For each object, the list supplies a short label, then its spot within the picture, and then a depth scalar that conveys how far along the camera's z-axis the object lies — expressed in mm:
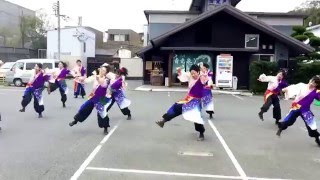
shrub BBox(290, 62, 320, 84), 16784
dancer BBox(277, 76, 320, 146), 5836
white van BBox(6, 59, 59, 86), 17719
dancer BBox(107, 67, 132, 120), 7537
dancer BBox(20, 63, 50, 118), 8082
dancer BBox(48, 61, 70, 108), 9942
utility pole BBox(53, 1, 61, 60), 28215
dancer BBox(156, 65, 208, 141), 5956
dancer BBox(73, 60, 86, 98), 12123
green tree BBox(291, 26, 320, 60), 17720
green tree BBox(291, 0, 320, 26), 32008
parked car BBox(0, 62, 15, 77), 19385
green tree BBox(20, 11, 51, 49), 38069
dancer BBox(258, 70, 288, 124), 7667
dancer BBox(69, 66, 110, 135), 6307
